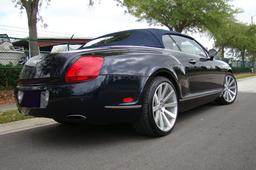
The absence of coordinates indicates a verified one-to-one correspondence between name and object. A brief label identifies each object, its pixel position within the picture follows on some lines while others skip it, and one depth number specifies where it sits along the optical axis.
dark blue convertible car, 3.70
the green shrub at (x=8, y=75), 9.01
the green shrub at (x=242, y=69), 37.29
